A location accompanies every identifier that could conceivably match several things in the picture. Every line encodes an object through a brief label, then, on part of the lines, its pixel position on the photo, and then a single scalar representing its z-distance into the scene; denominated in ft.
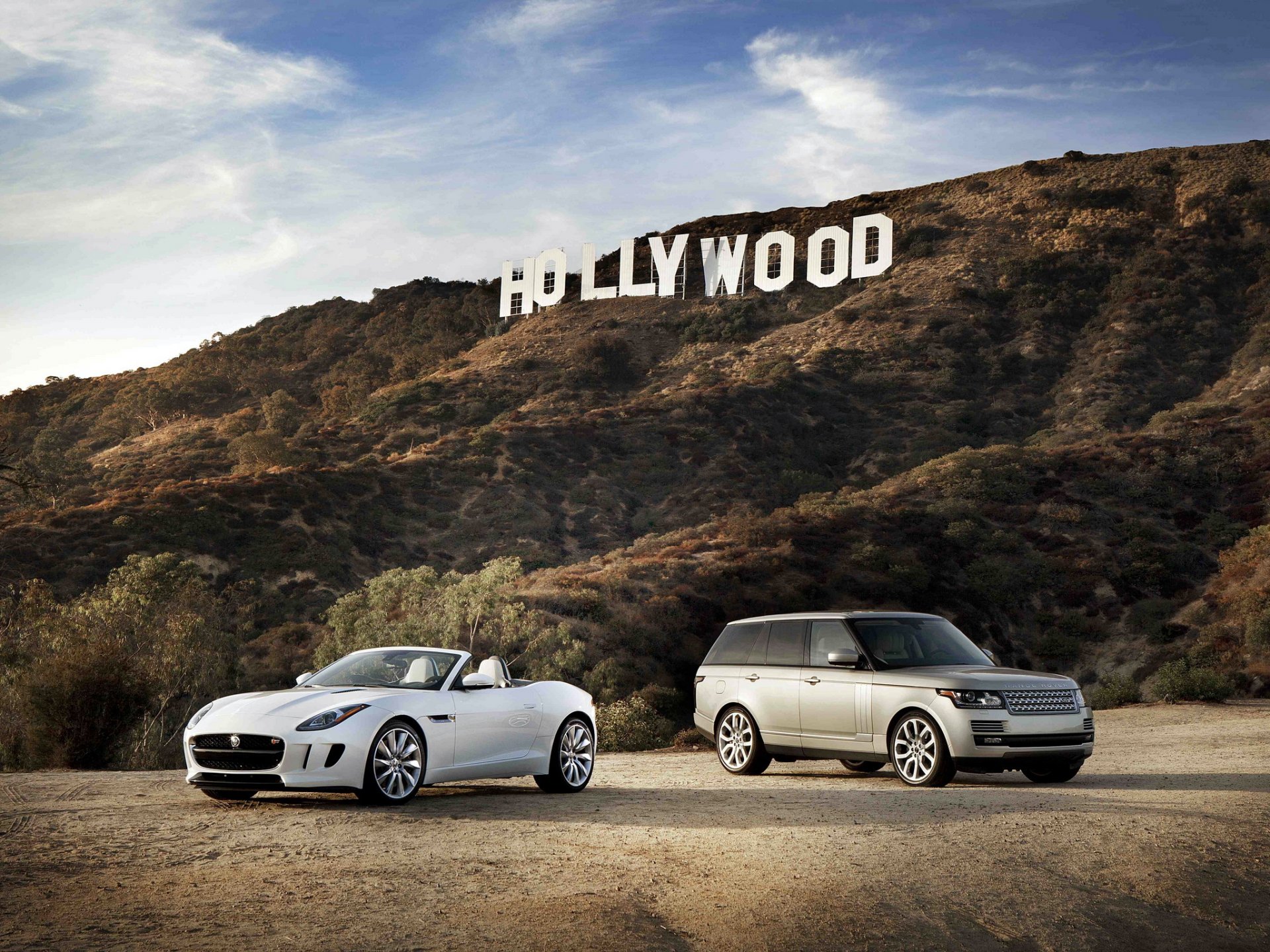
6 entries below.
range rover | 40.52
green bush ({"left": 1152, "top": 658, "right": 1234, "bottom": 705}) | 81.05
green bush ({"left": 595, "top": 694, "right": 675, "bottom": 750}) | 78.23
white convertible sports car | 33.12
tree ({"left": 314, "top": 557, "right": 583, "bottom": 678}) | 97.86
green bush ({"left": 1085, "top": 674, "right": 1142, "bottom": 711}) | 88.07
